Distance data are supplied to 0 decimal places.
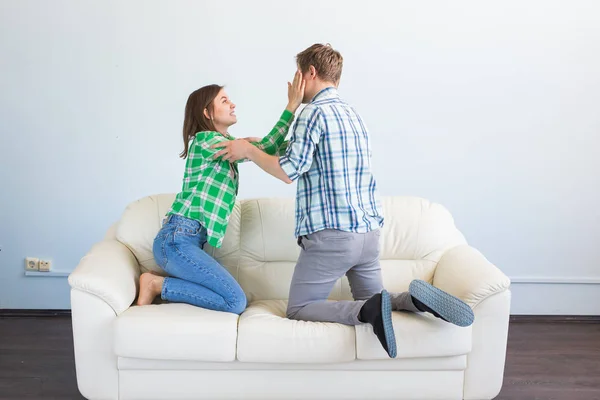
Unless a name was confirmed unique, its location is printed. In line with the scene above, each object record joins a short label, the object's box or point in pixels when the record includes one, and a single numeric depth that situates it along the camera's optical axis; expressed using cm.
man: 247
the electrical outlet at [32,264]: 393
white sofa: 256
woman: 278
